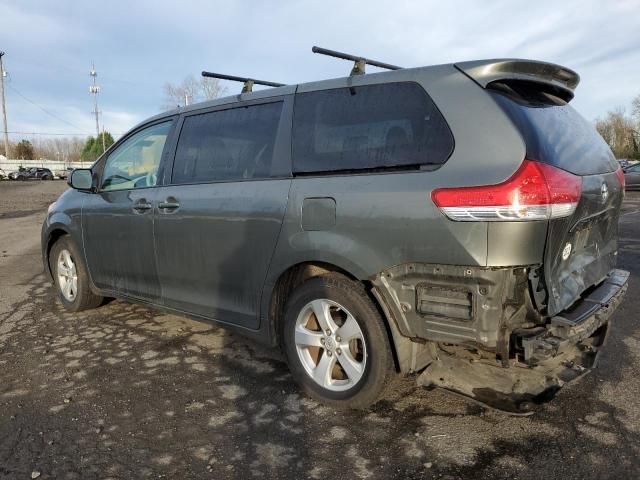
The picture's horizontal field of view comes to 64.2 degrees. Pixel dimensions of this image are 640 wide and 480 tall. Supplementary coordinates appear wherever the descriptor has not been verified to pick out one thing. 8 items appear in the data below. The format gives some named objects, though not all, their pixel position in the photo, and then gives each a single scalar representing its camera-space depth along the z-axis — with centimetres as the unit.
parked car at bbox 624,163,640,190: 2322
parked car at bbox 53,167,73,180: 6252
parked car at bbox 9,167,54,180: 5369
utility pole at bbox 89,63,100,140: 7381
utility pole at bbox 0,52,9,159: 5462
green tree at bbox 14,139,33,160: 8242
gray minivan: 247
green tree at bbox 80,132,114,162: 8250
